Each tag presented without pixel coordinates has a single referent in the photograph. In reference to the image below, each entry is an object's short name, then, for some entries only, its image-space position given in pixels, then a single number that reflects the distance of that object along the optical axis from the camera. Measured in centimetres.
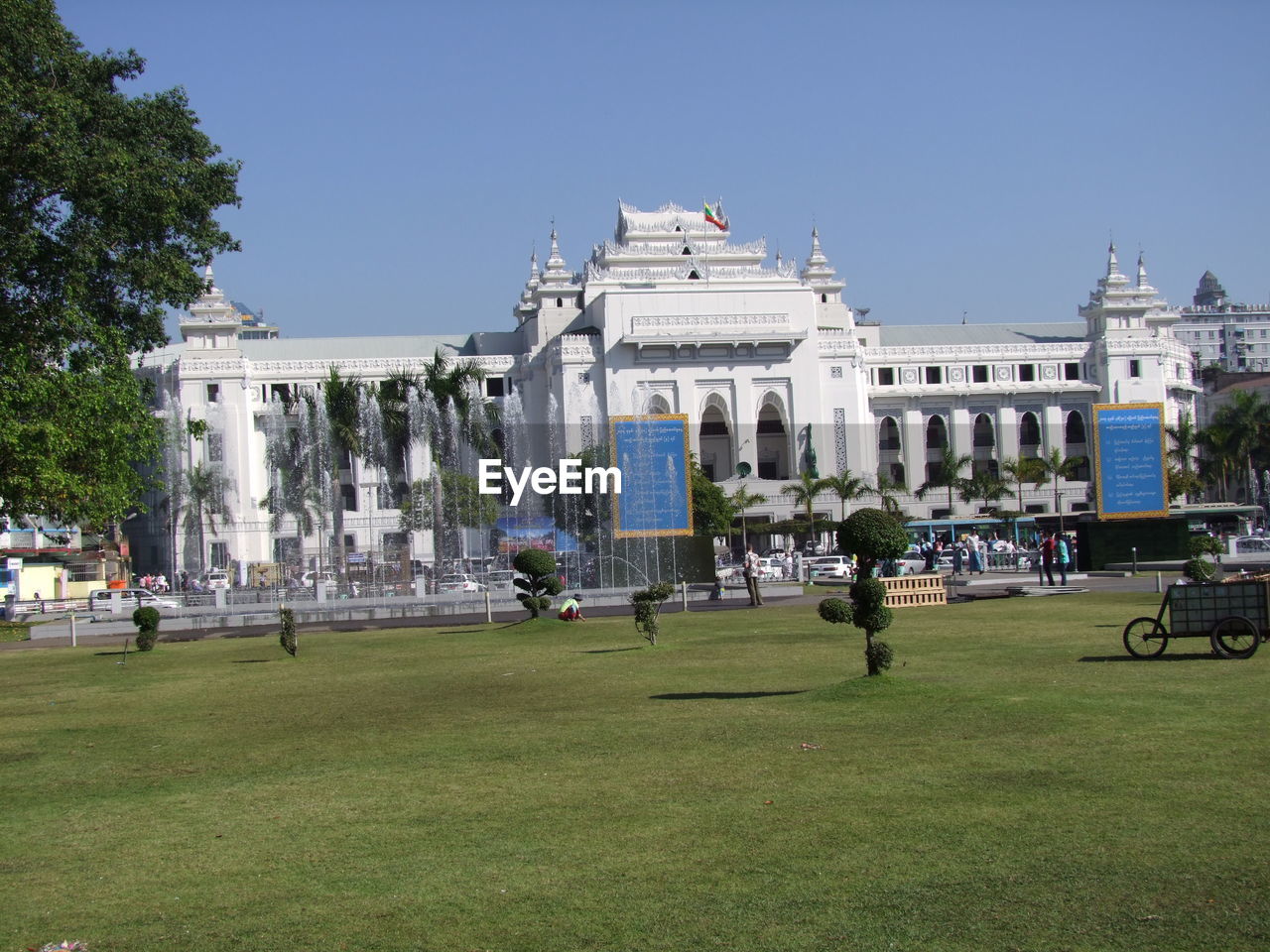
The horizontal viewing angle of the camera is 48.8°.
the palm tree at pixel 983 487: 7219
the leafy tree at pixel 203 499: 6412
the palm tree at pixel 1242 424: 8200
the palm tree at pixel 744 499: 7088
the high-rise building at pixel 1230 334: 16150
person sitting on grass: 2747
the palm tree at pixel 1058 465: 7612
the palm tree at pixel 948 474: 7712
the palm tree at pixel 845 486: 6838
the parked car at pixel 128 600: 4119
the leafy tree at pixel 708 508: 6273
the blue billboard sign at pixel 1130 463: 3691
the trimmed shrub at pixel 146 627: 2612
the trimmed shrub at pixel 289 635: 2258
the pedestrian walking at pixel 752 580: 3250
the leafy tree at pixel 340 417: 6281
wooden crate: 2906
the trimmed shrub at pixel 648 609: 2128
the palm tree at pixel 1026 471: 7544
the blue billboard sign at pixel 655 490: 3884
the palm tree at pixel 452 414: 6303
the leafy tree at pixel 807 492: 6869
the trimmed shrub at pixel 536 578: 2780
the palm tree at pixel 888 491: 6694
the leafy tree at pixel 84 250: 2477
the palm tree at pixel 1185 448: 7388
